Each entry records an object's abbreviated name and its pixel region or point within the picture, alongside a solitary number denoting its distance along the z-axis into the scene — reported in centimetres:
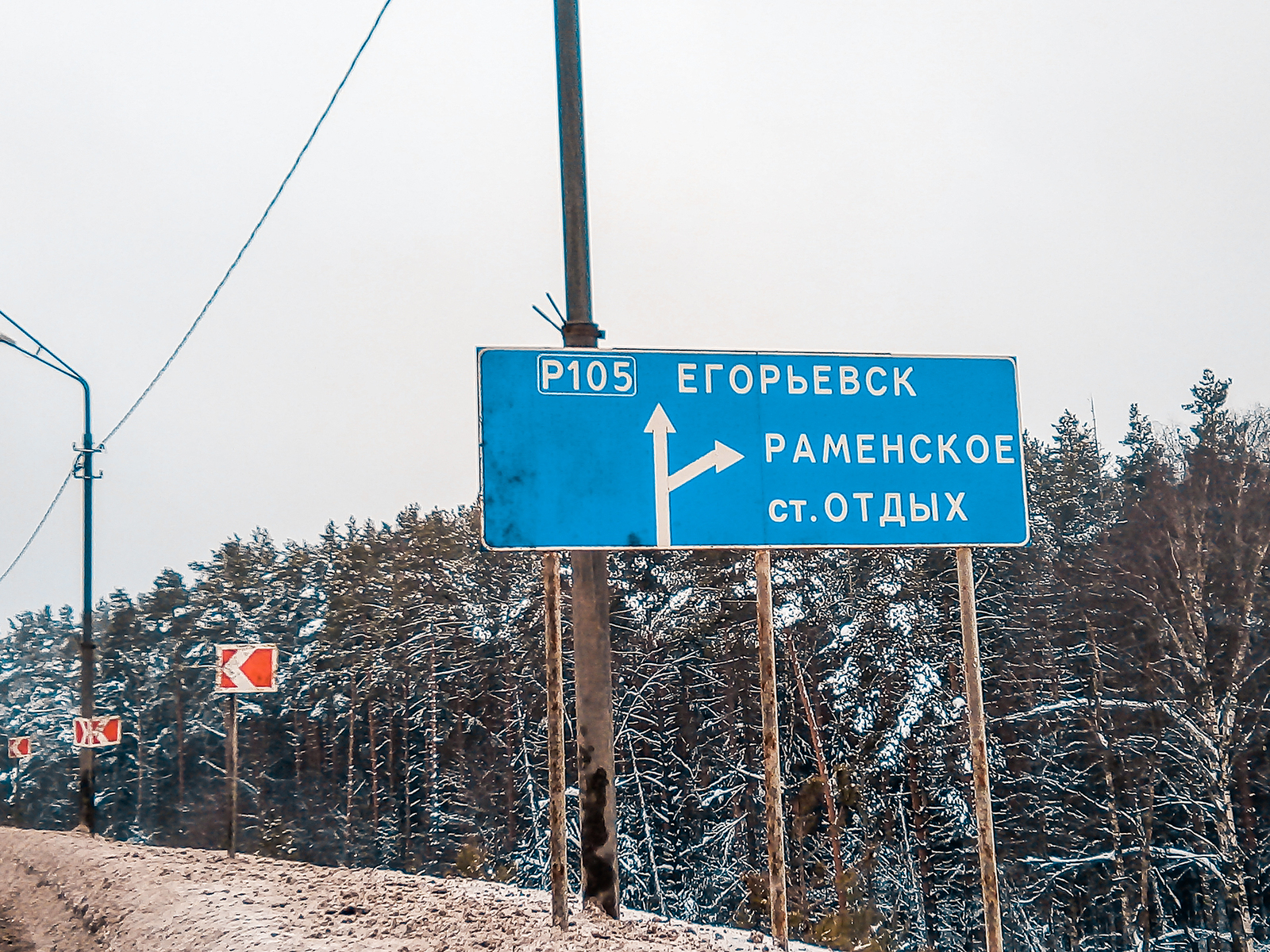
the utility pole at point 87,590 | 2539
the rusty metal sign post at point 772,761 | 801
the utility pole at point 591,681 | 884
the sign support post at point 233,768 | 1358
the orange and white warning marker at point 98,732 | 2175
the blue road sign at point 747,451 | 772
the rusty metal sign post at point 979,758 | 777
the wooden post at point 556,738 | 819
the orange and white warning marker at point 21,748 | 2856
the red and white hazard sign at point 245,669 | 1359
